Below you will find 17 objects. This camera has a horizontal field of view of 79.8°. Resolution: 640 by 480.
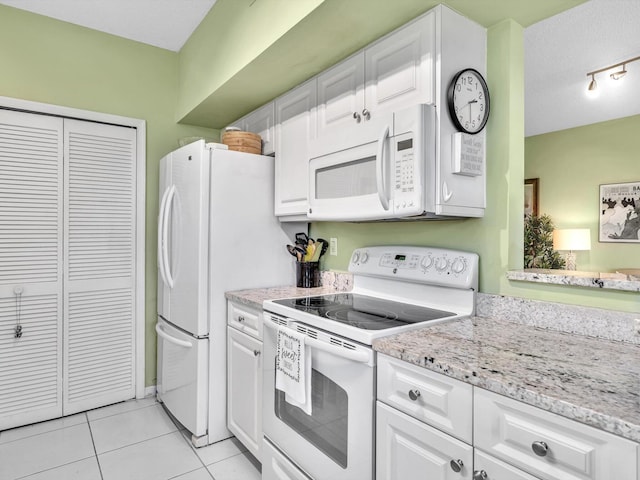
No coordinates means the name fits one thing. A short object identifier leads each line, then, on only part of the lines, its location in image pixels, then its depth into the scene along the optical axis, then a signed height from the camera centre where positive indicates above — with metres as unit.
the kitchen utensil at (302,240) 2.47 -0.01
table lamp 3.97 +0.02
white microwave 1.45 +0.25
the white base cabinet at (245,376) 1.96 -0.75
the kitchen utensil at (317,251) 2.43 -0.08
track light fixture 2.51 +1.17
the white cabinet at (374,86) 1.51 +0.69
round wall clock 1.49 +0.56
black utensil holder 2.39 -0.22
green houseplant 4.20 -0.04
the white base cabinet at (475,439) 0.76 -0.47
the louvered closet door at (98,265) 2.61 -0.19
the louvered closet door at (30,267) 2.41 -0.19
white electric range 1.29 -0.37
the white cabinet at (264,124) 2.52 +0.80
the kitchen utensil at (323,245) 2.47 -0.04
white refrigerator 2.19 -0.12
